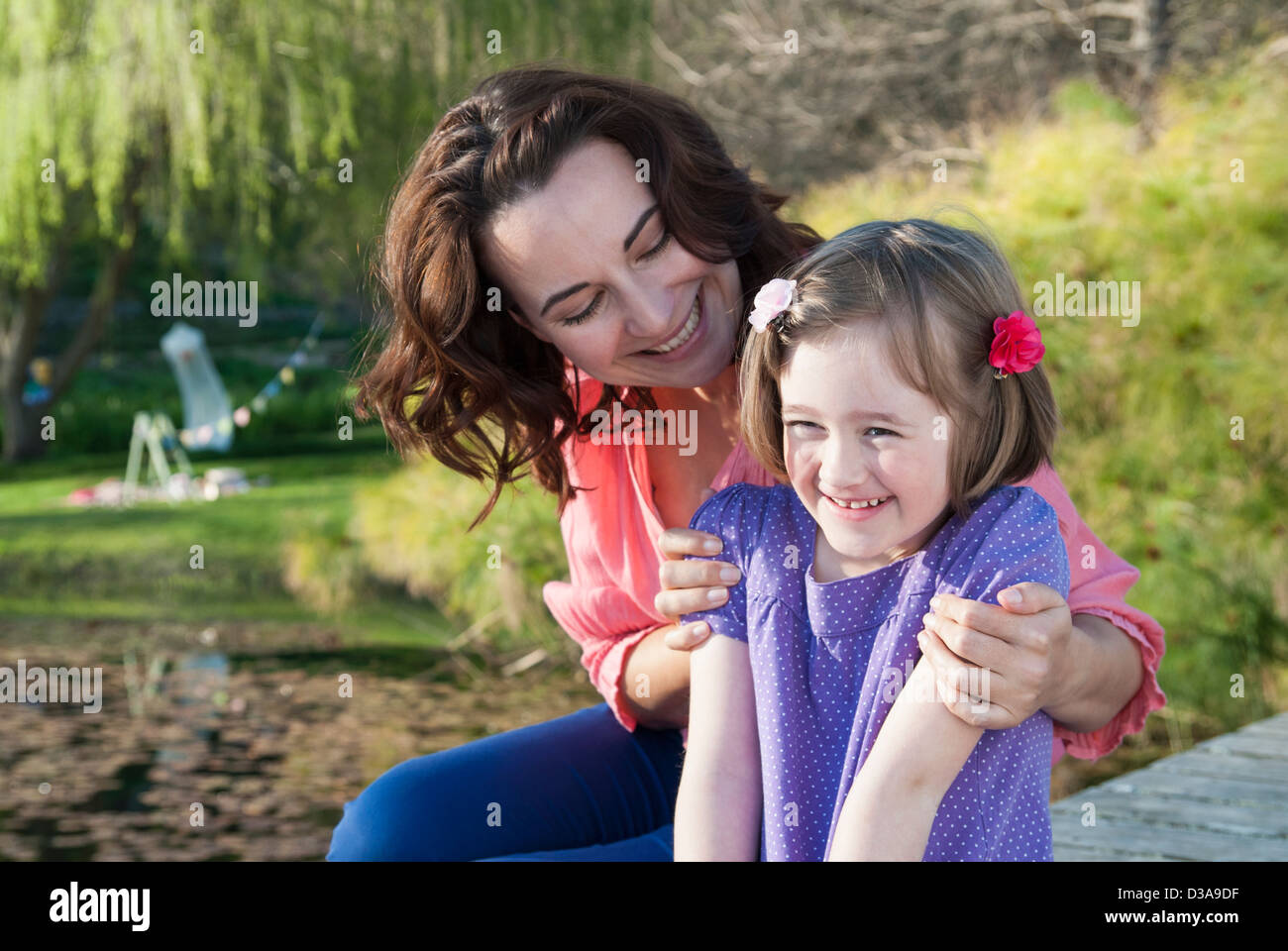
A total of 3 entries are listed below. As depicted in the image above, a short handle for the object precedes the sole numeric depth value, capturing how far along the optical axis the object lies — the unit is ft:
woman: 5.08
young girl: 4.16
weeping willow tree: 21.47
